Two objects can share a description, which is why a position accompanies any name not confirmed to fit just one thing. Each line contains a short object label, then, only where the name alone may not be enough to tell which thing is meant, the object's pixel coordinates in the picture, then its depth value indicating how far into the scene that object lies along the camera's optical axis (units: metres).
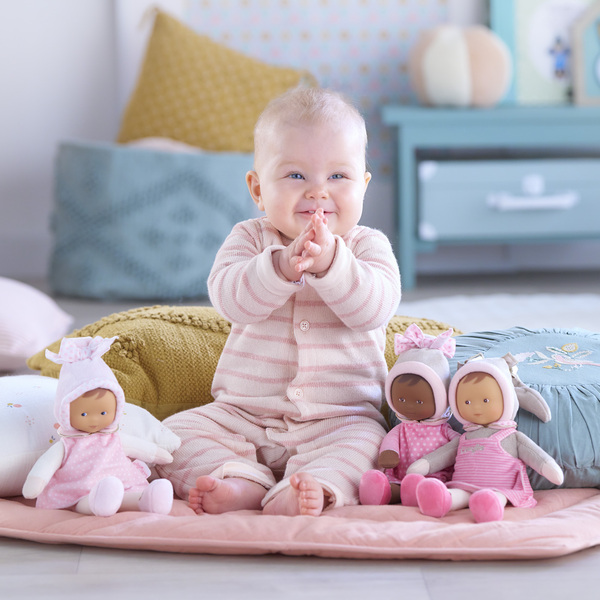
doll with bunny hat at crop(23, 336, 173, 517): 1.81
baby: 1.88
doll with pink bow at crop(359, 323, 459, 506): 1.87
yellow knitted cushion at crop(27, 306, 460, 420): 2.10
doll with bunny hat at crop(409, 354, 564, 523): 1.82
